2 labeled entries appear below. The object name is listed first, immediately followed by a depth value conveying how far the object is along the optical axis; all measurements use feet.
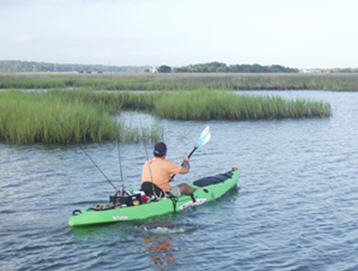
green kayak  28.36
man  31.01
